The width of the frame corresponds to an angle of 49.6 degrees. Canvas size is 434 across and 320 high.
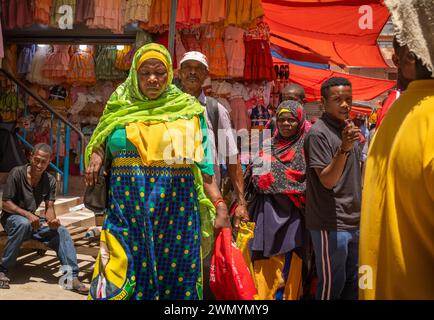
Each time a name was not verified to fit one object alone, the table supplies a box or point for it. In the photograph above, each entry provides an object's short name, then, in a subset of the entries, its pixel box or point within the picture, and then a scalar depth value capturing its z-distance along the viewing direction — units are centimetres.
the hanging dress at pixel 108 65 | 849
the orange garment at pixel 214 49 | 745
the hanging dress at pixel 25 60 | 858
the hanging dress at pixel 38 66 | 860
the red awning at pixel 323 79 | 1234
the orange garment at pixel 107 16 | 646
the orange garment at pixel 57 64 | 850
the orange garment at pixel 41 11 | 670
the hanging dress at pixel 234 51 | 761
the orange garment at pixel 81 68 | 853
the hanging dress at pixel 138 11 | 646
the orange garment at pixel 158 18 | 647
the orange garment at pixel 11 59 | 821
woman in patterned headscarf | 373
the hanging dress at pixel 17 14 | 683
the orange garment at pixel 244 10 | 666
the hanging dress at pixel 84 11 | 658
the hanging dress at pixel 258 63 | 800
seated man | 441
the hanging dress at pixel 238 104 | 816
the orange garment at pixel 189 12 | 678
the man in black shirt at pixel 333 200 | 299
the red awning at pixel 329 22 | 681
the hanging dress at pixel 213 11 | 669
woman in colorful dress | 257
